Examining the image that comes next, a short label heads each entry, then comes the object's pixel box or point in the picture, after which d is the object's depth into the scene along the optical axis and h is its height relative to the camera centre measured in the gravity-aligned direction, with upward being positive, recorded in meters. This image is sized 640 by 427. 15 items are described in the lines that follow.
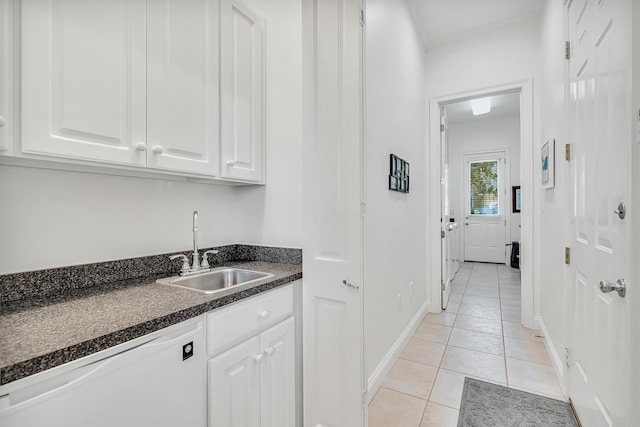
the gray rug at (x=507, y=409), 1.66 -1.18
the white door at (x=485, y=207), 6.23 +0.15
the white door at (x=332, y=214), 1.39 +0.00
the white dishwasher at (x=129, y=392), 0.70 -0.50
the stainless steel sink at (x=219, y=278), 1.61 -0.37
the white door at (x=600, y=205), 1.06 +0.04
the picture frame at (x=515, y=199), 5.98 +0.31
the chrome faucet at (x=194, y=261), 1.62 -0.27
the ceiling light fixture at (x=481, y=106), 4.76 +1.85
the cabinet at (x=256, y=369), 1.14 -0.68
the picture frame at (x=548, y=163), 2.21 +0.41
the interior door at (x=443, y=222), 3.40 -0.10
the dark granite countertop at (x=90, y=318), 0.71 -0.33
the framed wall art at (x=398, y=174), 2.24 +0.33
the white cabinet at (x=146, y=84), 1.00 +0.57
